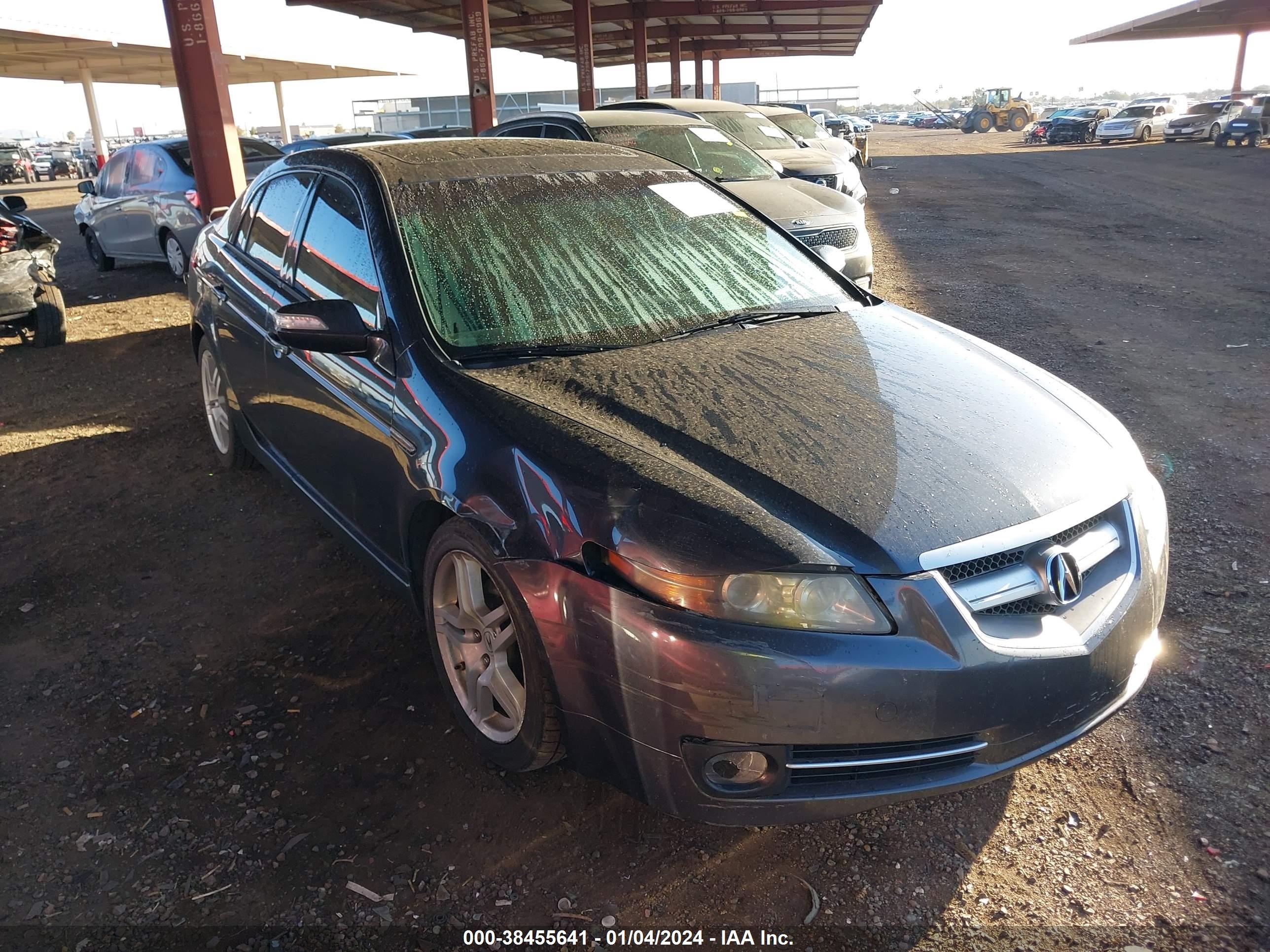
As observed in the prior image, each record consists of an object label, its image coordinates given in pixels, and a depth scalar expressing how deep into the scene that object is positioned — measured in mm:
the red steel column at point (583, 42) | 19719
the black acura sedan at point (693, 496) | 1946
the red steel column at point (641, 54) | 24109
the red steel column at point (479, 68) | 16234
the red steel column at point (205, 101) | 9156
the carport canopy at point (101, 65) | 28625
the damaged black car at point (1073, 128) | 36219
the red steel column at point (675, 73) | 30719
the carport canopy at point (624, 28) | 16750
